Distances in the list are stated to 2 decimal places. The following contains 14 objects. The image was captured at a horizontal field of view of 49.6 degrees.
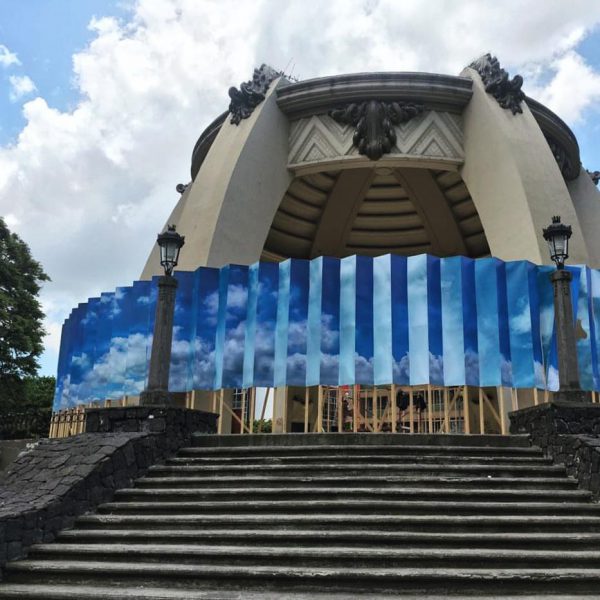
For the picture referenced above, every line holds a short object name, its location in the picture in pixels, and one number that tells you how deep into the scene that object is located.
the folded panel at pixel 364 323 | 11.16
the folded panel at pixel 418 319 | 11.05
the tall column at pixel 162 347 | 9.15
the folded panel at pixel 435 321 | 11.05
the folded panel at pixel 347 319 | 11.21
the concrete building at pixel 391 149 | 13.93
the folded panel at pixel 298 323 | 11.31
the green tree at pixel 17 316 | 17.14
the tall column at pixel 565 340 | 8.73
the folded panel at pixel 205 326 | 11.80
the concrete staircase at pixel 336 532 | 5.24
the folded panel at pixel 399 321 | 11.07
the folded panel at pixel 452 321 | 11.03
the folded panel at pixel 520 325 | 11.02
